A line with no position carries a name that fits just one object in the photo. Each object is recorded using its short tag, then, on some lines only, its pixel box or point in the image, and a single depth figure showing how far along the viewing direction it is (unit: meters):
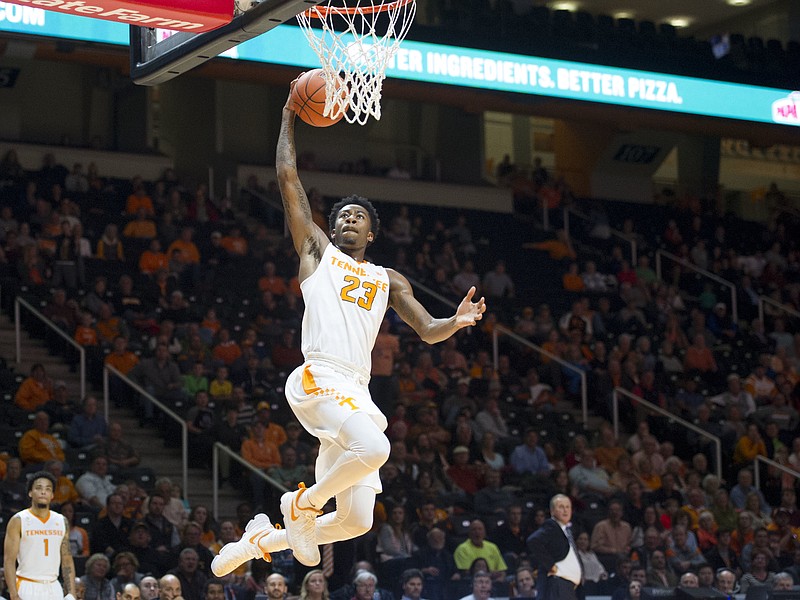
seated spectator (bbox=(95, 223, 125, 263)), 17.69
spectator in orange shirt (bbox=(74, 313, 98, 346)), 15.94
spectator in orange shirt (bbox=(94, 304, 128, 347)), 16.11
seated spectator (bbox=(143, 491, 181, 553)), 12.38
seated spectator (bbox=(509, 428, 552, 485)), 15.80
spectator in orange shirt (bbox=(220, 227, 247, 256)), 18.83
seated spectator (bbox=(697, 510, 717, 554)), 14.88
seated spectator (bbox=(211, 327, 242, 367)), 16.33
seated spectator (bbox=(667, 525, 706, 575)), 14.02
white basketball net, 7.19
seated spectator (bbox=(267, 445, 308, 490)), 14.23
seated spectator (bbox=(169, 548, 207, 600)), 11.56
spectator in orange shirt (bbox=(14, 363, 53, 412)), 14.51
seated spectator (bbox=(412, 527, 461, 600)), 12.69
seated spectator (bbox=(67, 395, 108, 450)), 14.15
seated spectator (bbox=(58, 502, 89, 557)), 12.14
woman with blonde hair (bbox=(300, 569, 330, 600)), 10.88
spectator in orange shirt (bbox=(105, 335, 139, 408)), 15.55
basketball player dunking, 6.92
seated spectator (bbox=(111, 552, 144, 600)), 11.42
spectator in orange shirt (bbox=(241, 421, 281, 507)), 14.51
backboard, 6.82
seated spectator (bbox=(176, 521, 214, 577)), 12.05
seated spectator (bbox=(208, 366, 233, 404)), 15.56
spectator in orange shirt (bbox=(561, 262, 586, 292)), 21.09
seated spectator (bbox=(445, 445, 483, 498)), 15.12
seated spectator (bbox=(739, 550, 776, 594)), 13.52
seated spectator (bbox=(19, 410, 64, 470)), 13.66
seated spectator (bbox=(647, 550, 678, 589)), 13.48
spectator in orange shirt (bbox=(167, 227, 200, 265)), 18.03
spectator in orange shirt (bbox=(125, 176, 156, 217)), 18.81
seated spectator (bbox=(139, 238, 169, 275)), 17.69
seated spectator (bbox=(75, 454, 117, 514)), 13.14
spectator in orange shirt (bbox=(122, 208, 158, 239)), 18.34
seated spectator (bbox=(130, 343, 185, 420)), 15.34
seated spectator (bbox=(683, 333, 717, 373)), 19.70
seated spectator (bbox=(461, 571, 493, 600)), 11.77
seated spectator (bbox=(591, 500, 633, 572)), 14.09
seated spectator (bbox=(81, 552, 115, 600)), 11.16
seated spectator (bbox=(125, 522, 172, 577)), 12.09
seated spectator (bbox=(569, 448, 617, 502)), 15.77
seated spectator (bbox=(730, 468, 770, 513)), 16.38
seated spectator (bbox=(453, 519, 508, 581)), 13.15
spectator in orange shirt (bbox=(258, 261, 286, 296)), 18.11
